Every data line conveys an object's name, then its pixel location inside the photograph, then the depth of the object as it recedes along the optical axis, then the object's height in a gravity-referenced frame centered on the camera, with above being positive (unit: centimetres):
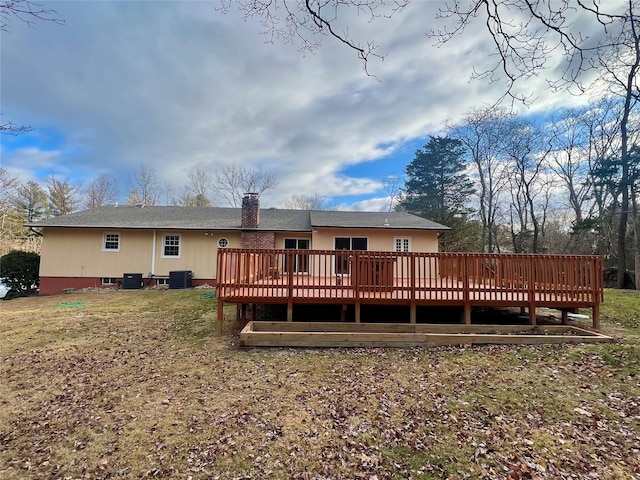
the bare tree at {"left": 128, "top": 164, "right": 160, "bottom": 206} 3114 +758
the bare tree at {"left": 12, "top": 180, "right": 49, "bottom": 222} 2862 +534
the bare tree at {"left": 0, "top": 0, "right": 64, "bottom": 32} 313 +253
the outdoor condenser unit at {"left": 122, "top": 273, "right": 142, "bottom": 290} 1417 -109
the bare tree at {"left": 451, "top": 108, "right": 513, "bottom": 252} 2314 +800
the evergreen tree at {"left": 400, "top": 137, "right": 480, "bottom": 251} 2519 +650
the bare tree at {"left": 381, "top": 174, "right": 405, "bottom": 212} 3155 +760
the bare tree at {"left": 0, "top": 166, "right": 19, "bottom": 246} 2035 +453
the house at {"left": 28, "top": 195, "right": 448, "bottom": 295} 1418 +85
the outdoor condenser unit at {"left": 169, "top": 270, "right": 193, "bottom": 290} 1409 -96
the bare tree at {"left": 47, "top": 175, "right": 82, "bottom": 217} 3030 +611
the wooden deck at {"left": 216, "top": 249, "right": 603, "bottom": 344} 661 -54
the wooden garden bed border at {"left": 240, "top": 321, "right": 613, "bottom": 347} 573 -146
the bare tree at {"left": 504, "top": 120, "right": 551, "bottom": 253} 2191 +615
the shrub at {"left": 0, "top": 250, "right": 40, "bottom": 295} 1430 -59
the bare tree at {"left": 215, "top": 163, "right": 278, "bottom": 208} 3023 +758
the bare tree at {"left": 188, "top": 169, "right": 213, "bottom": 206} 3080 +750
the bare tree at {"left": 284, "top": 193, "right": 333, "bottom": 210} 3347 +631
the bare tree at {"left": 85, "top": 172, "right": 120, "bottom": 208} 3070 +678
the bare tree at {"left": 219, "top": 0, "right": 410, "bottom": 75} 308 +254
